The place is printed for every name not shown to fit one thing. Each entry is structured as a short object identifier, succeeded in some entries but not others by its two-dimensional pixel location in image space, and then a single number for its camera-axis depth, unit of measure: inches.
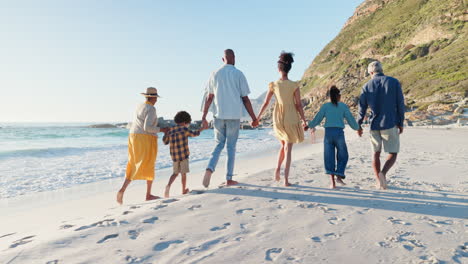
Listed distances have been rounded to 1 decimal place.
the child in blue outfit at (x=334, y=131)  183.0
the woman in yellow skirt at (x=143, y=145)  173.9
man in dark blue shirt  174.1
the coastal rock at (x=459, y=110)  917.4
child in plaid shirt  183.3
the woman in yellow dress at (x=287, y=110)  188.4
